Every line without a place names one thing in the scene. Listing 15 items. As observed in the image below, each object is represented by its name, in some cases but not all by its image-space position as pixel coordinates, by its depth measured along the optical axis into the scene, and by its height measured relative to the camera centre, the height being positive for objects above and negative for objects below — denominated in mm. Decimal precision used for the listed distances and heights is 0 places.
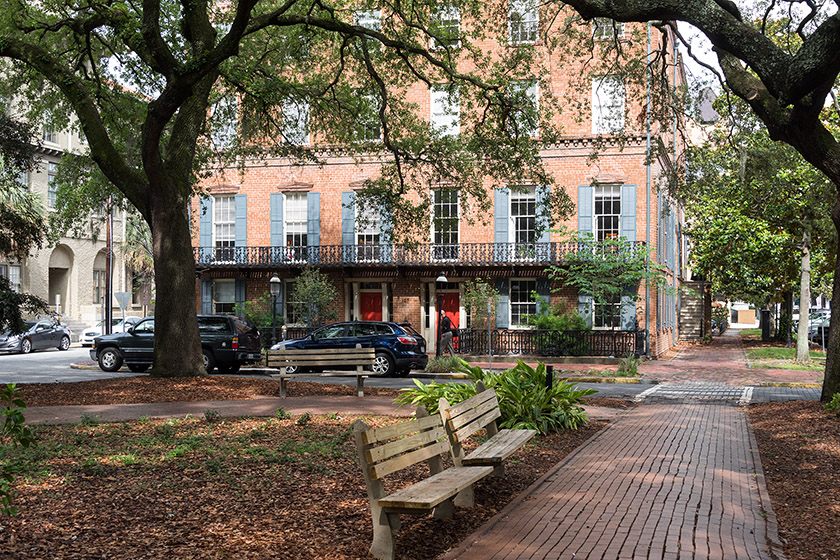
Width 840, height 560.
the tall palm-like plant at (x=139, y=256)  53688 +3450
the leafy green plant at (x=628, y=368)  22516 -1995
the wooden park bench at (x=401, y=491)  5082 -1292
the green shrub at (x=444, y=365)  23516 -1943
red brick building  30094 +2645
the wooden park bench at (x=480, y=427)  6863 -1257
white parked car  41469 -1510
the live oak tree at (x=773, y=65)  9453 +2974
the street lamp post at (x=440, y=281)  27158 +706
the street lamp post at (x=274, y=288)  29969 +531
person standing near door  26203 -1079
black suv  22688 -1249
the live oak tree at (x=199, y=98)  15703 +4948
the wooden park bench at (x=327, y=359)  15060 -1117
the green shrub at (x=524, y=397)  10766 -1397
